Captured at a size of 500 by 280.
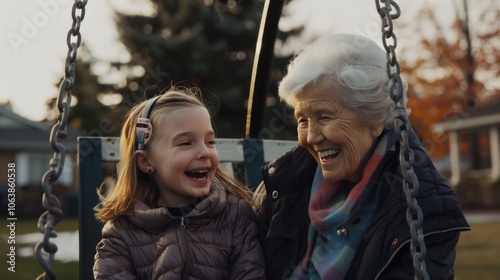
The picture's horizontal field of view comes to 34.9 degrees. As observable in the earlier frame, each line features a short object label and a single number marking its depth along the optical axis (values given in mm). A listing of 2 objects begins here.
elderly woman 2262
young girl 2514
